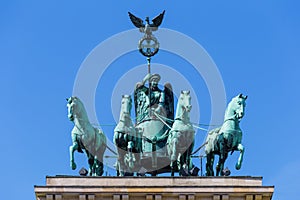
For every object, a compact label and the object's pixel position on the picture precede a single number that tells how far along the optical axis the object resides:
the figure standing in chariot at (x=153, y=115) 76.19
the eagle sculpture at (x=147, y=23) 80.99
